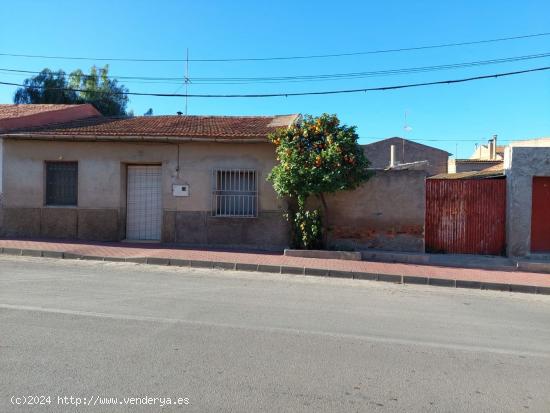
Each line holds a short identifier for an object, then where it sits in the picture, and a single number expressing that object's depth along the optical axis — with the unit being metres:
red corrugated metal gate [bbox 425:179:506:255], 12.27
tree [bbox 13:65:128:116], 30.86
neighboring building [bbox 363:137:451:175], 34.00
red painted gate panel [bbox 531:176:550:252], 12.24
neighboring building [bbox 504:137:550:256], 11.99
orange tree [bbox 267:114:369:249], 11.00
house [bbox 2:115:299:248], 12.65
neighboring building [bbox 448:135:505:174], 27.02
